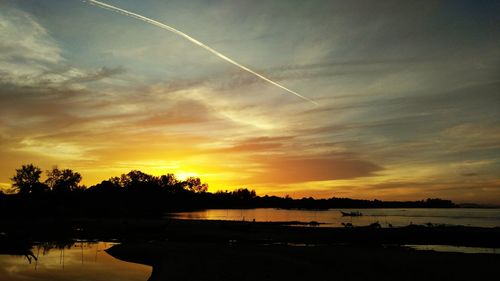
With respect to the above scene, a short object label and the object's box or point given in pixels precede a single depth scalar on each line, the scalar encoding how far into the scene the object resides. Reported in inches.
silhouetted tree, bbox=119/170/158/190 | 7773.6
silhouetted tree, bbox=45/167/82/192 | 6411.4
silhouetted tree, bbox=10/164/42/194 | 5816.9
